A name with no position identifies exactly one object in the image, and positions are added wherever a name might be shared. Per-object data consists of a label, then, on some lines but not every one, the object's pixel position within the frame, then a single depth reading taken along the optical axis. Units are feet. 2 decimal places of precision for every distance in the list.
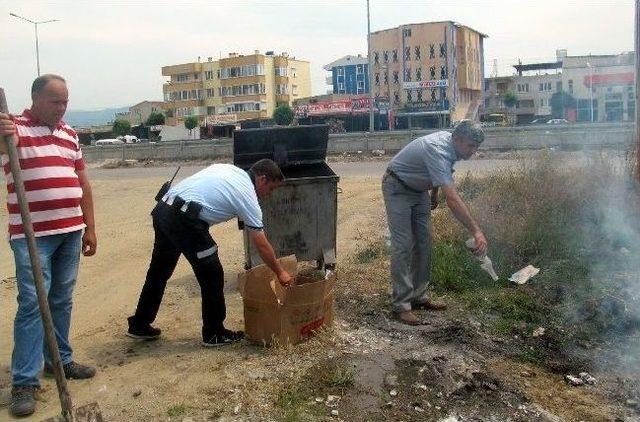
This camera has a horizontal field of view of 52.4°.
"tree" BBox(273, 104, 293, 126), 216.08
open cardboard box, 15.53
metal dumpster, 21.35
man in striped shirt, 13.15
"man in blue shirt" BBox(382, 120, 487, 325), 17.51
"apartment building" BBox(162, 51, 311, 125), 299.99
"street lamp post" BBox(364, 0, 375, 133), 140.96
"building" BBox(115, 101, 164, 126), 376.76
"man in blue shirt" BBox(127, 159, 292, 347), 15.19
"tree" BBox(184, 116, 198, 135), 238.68
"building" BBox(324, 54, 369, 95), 298.56
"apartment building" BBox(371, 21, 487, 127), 251.19
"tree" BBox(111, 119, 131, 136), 242.37
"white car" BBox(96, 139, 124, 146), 182.85
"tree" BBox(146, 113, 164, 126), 264.93
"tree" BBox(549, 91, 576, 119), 179.65
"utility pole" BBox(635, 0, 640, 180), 25.35
